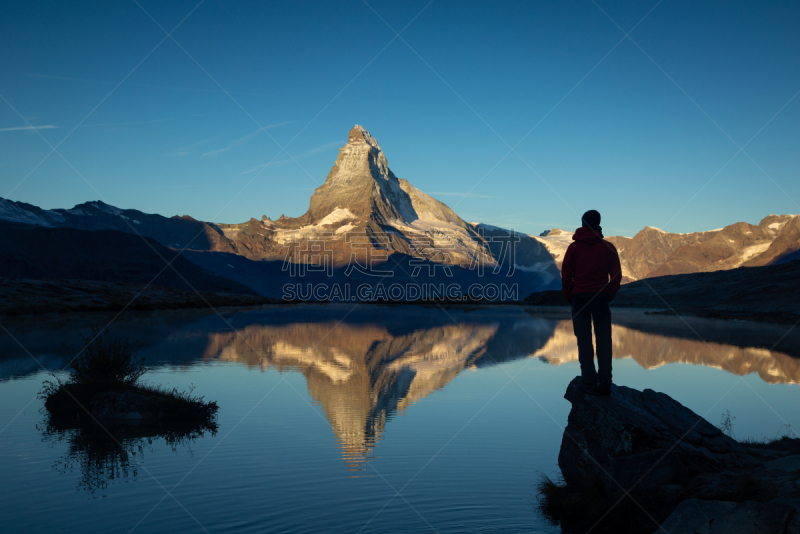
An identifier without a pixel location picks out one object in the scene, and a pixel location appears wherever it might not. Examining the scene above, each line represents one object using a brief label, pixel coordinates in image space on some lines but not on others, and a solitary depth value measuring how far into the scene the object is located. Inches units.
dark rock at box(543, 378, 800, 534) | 268.2
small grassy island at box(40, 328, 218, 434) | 569.6
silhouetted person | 376.5
